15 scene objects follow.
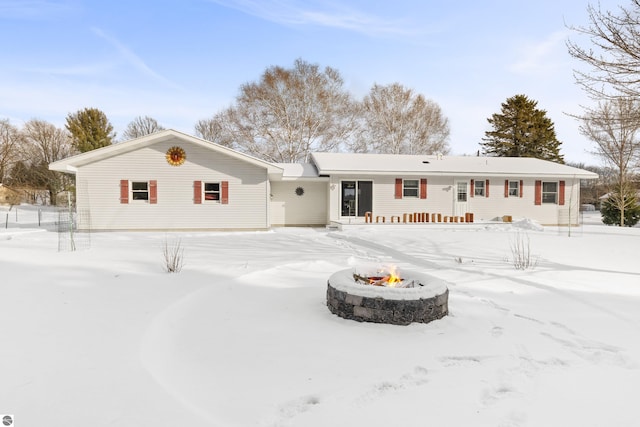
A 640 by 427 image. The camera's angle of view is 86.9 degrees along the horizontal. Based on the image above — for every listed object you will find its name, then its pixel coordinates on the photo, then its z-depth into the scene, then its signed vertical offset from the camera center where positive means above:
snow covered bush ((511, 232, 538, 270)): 6.93 -1.27
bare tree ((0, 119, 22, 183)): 31.99 +5.32
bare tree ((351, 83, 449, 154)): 28.78 +6.94
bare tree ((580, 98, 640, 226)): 19.98 +2.63
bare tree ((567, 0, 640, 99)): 6.86 +3.18
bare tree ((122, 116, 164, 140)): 37.56 +8.32
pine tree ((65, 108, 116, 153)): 30.48 +6.71
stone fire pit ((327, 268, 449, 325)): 3.88 -1.16
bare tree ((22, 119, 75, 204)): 34.11 +5.89
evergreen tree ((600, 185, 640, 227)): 20.46 -0.32
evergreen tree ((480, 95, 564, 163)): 33.34 +7.01
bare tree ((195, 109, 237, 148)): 28.91 +6.88
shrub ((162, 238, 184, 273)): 5.89 -1.14
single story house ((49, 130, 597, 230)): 13.97 +0.66
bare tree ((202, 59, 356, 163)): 26.73 +7.23
